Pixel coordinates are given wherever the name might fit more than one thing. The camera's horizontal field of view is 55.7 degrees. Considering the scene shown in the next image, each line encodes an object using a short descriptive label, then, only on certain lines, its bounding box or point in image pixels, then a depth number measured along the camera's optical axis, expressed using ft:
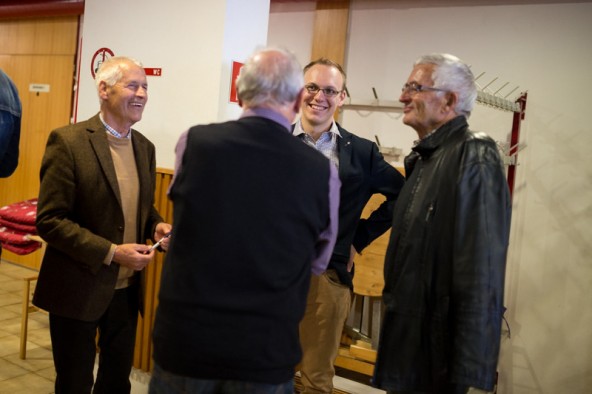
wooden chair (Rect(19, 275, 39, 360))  13.23
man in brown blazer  7.59
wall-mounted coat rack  11.73
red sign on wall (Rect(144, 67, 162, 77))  11.82
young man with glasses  8.54
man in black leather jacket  5.39
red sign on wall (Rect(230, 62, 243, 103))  11.25
